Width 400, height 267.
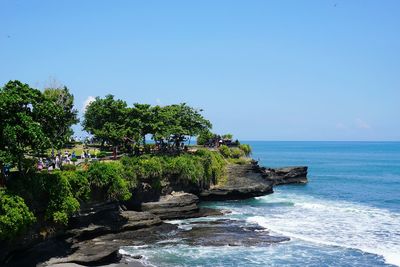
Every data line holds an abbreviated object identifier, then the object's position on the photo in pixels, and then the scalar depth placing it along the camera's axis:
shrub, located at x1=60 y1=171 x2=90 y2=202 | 34.56
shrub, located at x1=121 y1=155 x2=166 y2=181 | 43.83
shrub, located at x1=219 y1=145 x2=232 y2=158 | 73.44
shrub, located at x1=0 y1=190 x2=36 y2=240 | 26.19
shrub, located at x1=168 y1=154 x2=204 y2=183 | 50.44
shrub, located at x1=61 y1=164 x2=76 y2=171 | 37.72
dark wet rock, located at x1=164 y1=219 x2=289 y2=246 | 36.47
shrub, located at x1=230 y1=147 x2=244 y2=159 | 76.38
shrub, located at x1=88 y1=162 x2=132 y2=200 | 37.22
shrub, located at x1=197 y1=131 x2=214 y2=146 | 83.12
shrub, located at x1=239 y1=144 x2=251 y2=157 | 86.62
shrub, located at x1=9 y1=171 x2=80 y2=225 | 30.08
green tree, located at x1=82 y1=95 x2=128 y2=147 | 53.19
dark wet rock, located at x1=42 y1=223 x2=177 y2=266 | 30.36
